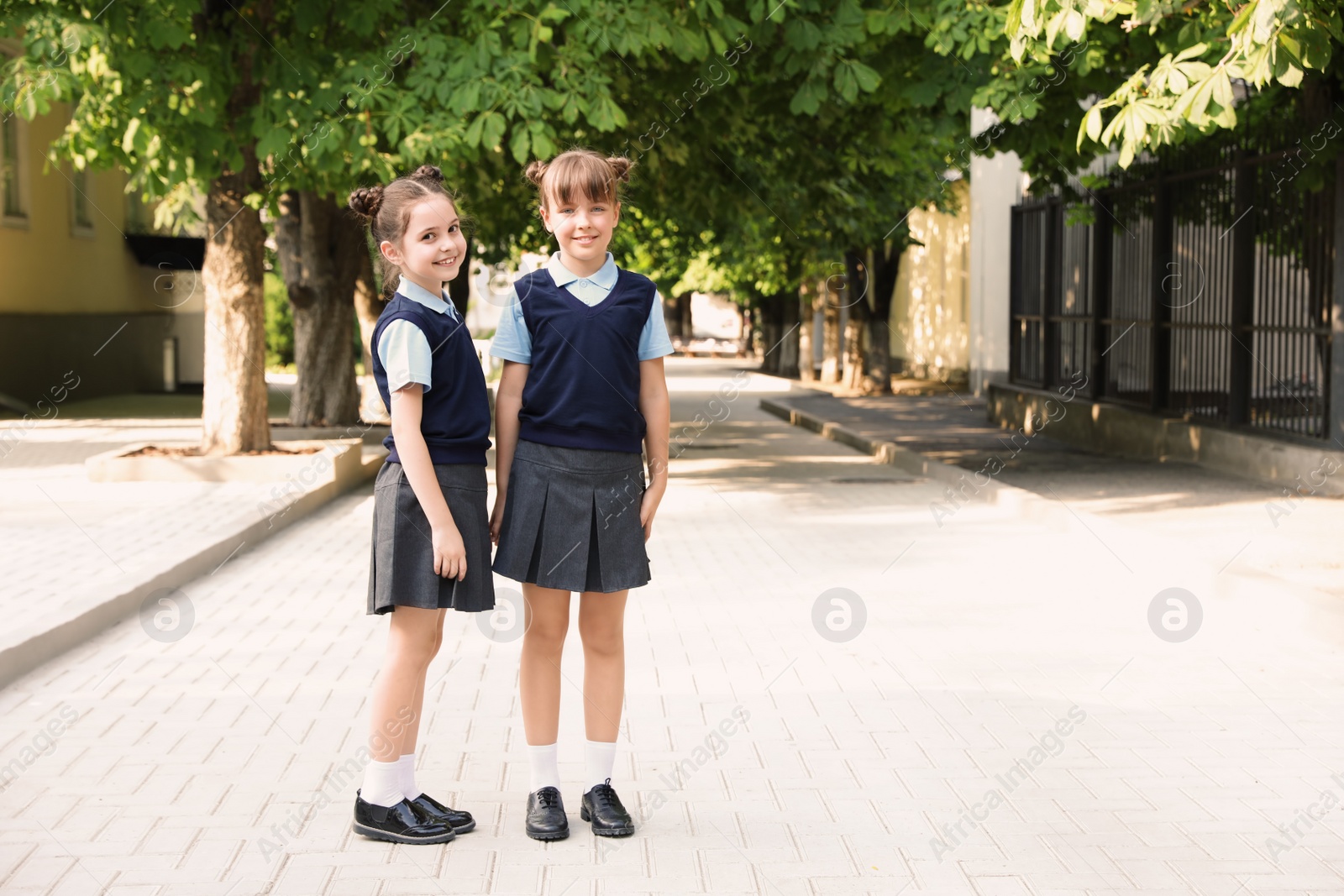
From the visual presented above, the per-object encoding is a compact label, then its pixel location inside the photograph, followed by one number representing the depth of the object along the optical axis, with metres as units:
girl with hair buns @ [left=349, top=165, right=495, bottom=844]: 3.91
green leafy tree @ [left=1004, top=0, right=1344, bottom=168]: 6.00
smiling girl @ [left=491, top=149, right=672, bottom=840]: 4.02
